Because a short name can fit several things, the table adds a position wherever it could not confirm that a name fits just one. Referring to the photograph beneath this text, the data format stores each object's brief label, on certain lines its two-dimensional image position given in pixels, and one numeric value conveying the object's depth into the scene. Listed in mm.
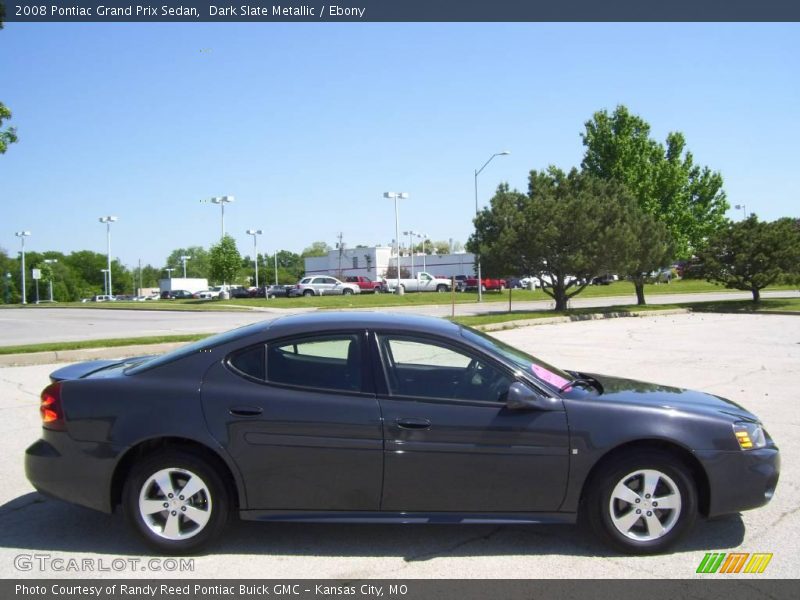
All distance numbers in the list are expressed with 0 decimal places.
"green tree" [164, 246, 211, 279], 172625
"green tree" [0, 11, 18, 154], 14781
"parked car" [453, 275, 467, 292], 61562
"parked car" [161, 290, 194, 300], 81125
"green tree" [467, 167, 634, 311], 26297
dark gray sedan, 4121
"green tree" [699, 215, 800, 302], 28359
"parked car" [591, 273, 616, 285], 67300
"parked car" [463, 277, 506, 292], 62875
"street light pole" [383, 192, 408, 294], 59850
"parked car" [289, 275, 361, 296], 54219
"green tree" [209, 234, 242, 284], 49062
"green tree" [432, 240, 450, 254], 157438
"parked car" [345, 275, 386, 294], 60325
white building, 98688
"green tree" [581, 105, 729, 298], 39594
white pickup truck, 60469
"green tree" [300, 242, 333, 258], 173750
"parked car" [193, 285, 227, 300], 77688
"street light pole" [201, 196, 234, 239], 55656
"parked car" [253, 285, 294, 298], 57262
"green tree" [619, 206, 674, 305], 26984
